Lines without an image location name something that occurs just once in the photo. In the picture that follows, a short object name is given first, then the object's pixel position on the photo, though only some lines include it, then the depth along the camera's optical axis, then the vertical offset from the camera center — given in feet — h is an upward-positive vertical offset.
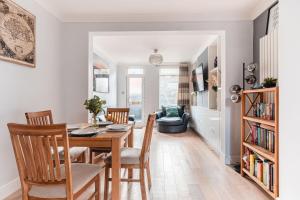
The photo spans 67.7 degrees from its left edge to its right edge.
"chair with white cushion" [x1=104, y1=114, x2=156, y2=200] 7.26 -2.03
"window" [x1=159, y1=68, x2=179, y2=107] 28.60 +1.63
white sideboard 14.26 -2.08
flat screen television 18.80 +1.85
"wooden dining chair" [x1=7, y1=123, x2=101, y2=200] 4.76 -1.44
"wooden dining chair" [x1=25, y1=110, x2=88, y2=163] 8.09 -0.90
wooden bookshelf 7.50 -1.35
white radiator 9.30 +1.95
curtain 27.63 +1.58
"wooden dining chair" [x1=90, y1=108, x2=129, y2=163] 11.23 -0.84
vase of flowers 8.09 -0.24
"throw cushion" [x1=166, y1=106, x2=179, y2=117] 25.37 -1.40
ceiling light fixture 17.61 +3.14
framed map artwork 7.91 +2.48
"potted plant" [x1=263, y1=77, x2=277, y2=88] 8.56 +0.66
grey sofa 23.11 -2.62
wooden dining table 6.32 -1.33
